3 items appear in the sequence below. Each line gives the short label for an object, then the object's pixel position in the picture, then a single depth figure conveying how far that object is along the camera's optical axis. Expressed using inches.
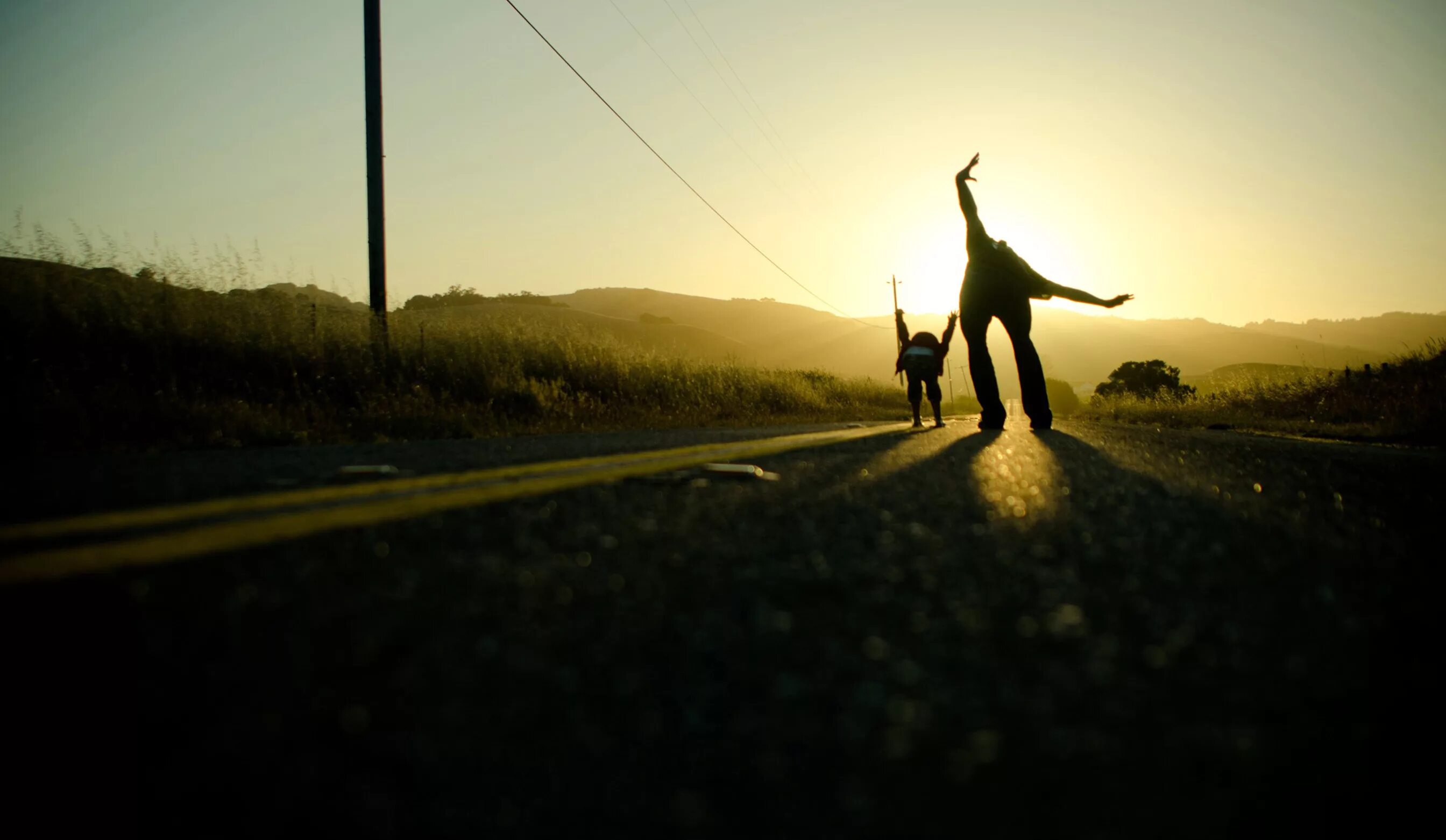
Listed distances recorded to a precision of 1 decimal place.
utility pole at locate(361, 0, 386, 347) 413.7
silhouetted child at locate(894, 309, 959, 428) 406.6
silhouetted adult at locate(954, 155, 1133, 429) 349.1
